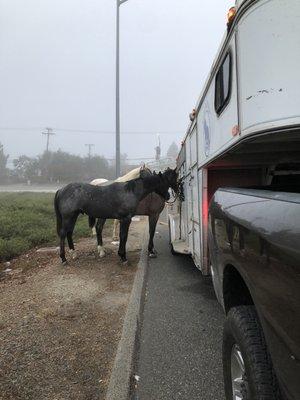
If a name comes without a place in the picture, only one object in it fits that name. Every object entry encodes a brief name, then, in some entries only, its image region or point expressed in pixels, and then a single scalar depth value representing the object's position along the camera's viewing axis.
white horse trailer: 2.52
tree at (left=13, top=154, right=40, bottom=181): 74.00
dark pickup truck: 1.66
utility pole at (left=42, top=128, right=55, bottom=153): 86.44
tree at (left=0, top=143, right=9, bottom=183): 81.15
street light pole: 15.84
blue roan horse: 7.95
